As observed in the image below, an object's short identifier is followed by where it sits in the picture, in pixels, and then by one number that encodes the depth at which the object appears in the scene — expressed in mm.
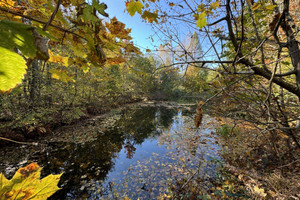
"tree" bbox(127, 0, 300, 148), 949
